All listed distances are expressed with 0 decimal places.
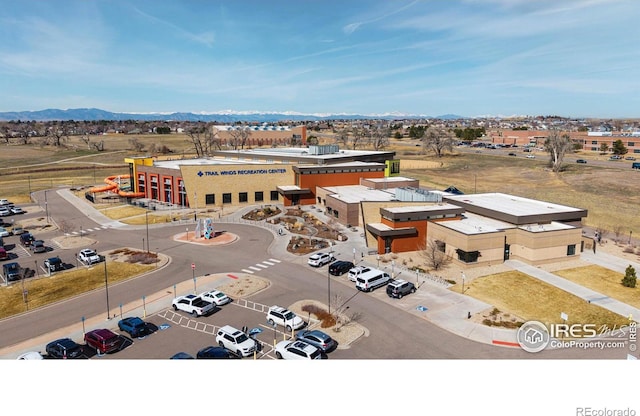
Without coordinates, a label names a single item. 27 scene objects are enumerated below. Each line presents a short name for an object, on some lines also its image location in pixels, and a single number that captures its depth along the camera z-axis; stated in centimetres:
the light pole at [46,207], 8022
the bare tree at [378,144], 18738
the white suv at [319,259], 4947
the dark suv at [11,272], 4650
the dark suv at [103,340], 3119
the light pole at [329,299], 3891
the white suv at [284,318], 3475
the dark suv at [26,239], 6044
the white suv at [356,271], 4512
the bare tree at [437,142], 17925
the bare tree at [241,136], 19288
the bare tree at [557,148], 12906
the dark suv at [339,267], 4686
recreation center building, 5112
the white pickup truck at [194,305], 3747
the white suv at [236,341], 3094
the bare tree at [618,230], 6382
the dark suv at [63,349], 3015
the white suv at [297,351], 2934
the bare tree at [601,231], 6216
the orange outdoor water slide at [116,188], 9288
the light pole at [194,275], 4247
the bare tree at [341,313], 3591
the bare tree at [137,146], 19212
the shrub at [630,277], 4309
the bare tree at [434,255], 4975
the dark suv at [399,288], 4059
